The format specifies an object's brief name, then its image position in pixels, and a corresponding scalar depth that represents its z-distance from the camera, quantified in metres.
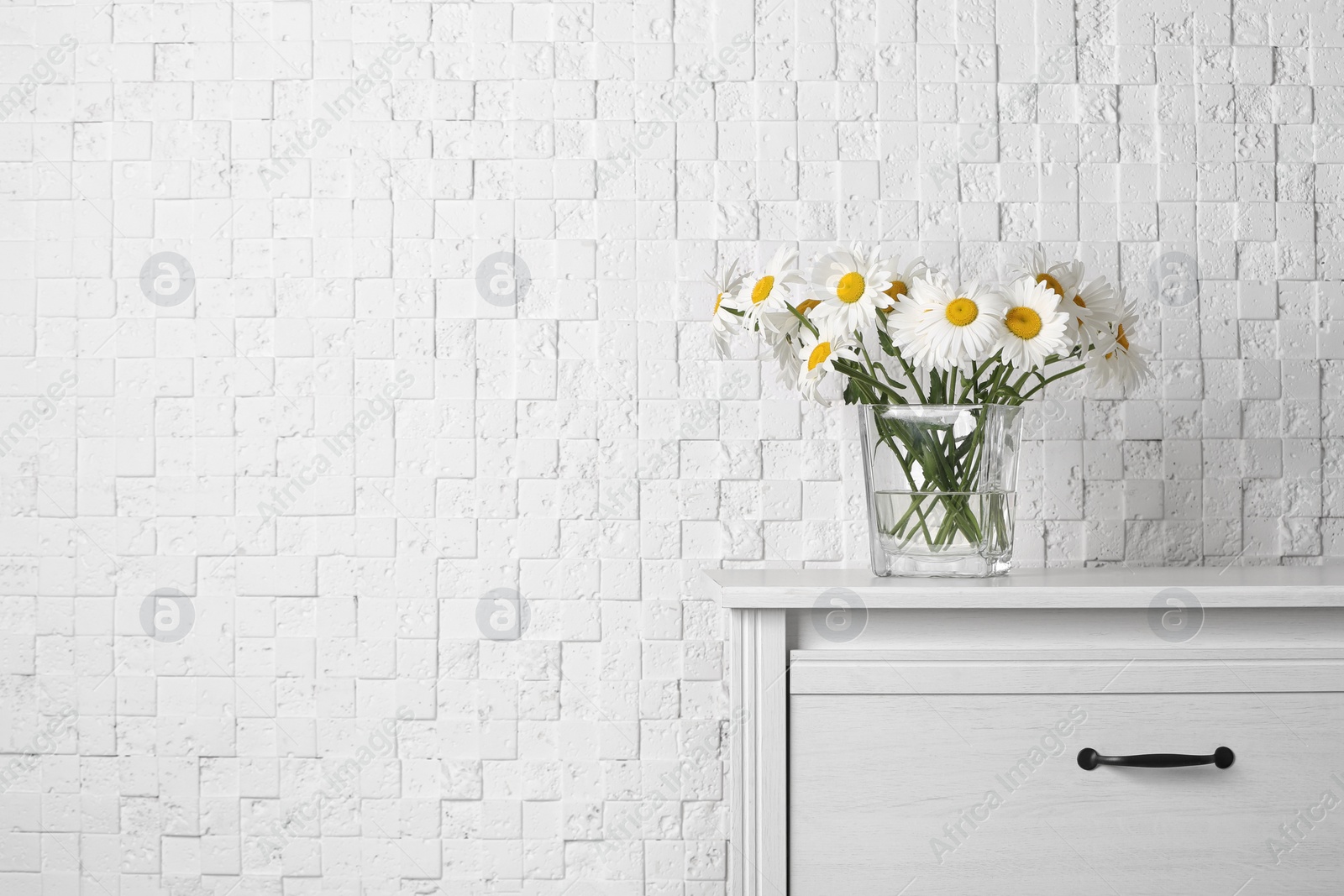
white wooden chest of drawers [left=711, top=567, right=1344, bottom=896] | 0.95
